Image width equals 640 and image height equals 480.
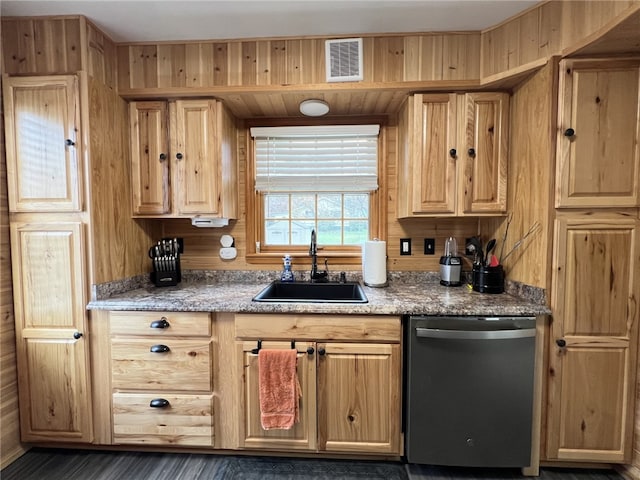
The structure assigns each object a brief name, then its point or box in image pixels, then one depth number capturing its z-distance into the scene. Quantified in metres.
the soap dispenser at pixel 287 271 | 2.09
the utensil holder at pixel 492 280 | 1.73
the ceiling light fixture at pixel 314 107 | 1.85
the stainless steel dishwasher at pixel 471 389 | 1.45
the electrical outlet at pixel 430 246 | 2.11
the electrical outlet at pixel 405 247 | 2.13
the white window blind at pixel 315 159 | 2.14
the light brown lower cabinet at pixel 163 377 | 1.58
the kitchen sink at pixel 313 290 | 2.02
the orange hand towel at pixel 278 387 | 1.52
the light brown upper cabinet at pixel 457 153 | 1.72
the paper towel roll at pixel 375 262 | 1.91
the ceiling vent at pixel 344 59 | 1.69
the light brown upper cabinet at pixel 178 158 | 1.83
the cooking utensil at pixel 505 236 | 1.75
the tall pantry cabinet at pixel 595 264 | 1.42
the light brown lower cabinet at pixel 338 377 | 1.52
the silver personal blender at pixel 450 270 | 1.94
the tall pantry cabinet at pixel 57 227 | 1.58
